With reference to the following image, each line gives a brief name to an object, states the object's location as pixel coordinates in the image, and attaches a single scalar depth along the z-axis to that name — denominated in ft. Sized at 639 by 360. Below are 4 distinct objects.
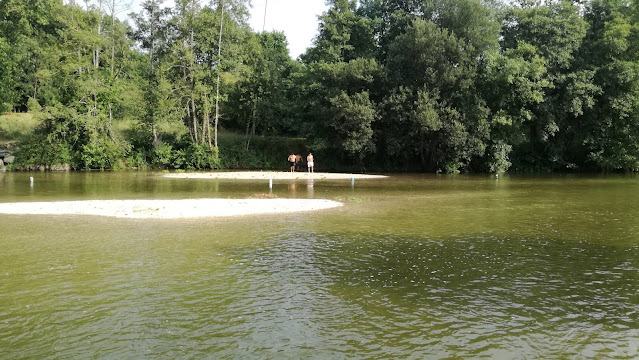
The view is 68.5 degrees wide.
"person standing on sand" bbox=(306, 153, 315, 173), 153.17
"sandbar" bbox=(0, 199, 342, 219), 64.34
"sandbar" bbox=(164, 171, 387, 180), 138.41
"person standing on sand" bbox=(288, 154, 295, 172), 162.23
